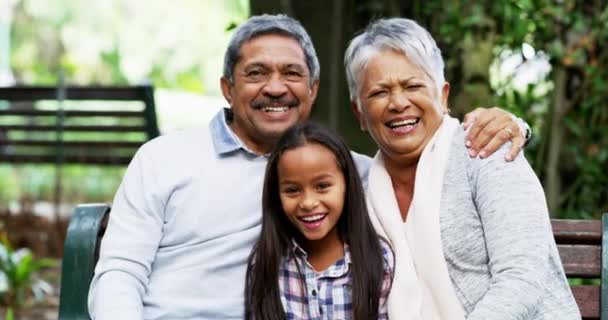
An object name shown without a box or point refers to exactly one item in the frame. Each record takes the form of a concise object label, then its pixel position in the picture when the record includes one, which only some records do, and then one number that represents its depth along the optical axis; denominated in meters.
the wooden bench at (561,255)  2.99
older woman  2.57
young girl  2.85
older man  3.04
